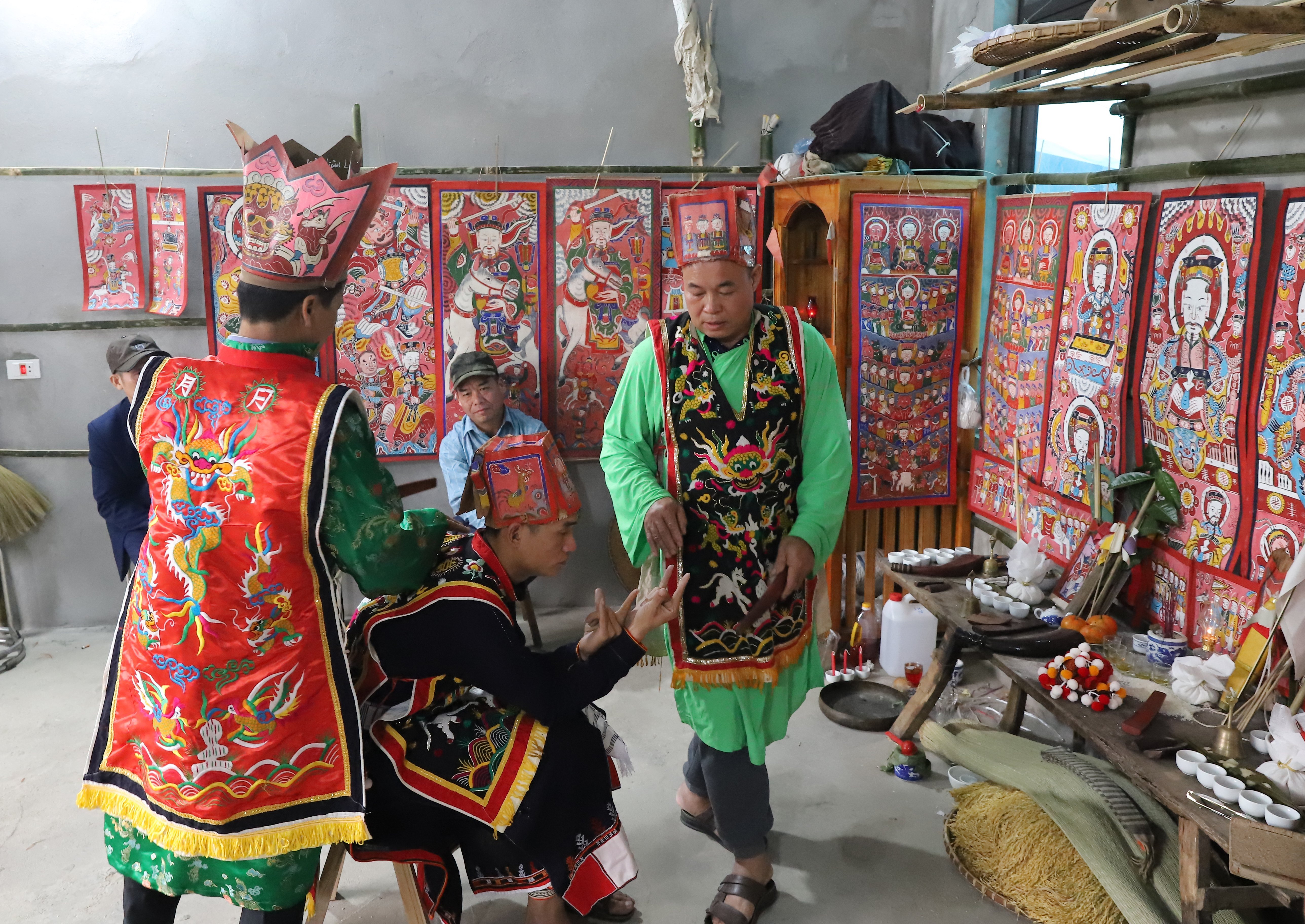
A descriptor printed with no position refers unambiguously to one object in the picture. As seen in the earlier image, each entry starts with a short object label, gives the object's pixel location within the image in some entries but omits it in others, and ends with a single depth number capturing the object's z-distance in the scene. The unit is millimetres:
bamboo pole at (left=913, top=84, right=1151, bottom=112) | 2879
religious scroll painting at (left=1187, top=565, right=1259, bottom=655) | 2539
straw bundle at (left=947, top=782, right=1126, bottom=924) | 2494
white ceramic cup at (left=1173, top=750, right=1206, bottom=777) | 2139
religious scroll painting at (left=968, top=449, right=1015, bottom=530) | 3754
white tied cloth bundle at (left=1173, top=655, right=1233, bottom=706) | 2422
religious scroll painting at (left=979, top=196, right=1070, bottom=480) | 3363
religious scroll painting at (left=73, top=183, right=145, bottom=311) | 4461
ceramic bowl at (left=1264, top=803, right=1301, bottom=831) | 1919
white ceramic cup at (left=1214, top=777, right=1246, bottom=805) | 2025
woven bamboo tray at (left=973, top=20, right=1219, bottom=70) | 2166
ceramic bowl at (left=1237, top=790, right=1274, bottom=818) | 1962
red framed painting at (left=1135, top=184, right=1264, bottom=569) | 2514
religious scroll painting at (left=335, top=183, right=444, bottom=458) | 4582
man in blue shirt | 4340
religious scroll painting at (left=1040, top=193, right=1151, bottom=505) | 2920
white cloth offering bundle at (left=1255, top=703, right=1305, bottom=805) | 2021
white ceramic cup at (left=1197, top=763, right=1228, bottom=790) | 2090
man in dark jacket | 3465
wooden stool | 2082
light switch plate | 4551
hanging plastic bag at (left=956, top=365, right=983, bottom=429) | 3951
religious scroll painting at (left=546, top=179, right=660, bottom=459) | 4703
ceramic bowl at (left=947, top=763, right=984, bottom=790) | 3117
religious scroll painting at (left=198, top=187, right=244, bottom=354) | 4508
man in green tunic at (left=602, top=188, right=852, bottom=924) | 2451
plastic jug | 3900
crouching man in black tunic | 2031
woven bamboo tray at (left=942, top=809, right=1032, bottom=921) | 2574
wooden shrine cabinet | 3883
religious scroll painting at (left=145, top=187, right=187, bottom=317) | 4488
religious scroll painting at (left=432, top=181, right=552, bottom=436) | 4617
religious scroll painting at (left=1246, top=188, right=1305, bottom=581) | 2352
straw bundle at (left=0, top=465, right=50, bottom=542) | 4484
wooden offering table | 1978
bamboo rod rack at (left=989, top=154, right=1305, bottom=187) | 2375
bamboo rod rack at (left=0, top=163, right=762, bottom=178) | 4422
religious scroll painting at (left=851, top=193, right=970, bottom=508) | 3889
